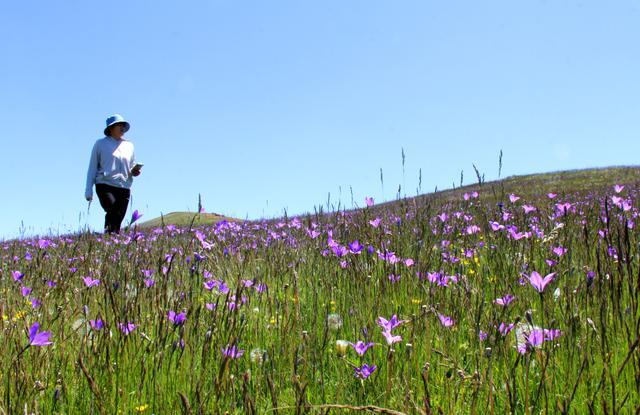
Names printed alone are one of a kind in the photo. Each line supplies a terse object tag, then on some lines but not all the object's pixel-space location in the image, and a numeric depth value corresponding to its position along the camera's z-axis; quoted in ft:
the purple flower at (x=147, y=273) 9.70
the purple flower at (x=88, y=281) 8.19
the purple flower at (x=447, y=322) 7.52
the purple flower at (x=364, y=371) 5.86
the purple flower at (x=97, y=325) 6.92
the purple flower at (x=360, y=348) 6.09
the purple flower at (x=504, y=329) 6.33
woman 31.40
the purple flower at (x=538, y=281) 5.89
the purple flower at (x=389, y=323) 6.19
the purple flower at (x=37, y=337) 4.76
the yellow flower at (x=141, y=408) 6.08
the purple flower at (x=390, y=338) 5.76
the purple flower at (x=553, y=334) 6.11
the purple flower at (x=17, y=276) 9.68
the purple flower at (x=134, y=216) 8.86
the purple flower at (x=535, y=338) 5.54
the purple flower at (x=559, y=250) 9.95
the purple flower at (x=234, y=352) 6.12
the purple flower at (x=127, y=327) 6.74
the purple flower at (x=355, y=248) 10.12
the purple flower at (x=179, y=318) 6.64
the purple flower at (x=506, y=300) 6.36
